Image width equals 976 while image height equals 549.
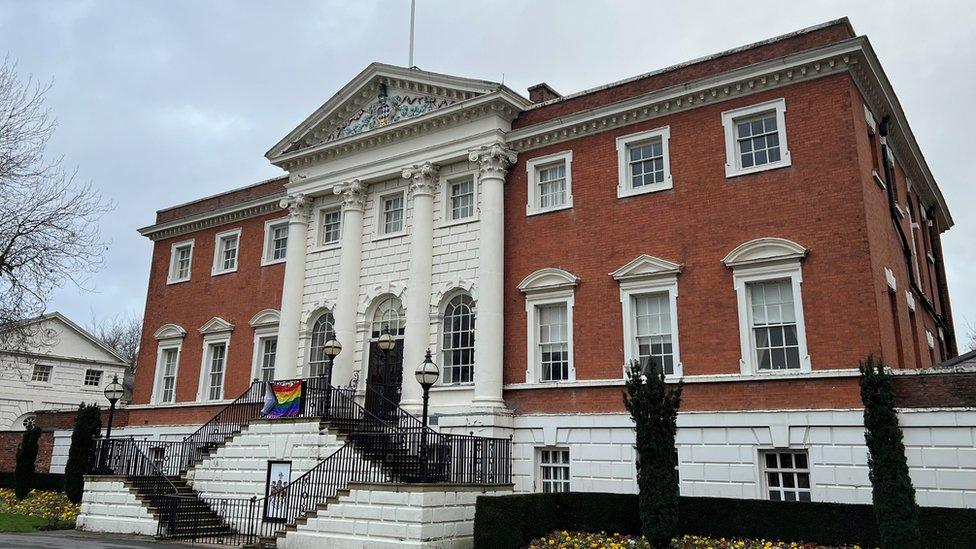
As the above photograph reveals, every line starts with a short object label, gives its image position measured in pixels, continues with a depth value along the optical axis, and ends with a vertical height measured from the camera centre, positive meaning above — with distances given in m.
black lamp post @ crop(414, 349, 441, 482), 17.89 +2.37
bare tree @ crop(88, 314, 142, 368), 71.12 +12.24
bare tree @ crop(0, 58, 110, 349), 23.55 +6.69
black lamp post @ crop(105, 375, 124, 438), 25.19 +2.64
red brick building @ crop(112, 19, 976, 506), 17.50 +6.00
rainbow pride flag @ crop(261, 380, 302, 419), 21.23 +2.10
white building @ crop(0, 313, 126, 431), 44.34 +5.80
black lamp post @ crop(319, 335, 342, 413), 21.61 +3.71
